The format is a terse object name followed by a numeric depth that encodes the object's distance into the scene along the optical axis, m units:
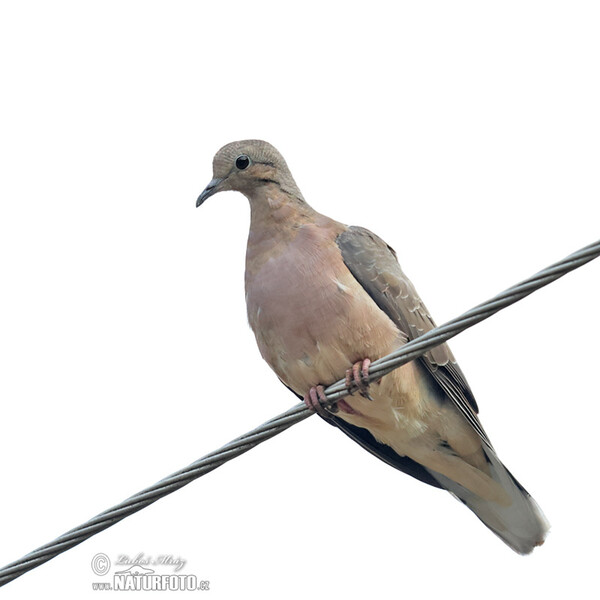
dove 10.56
